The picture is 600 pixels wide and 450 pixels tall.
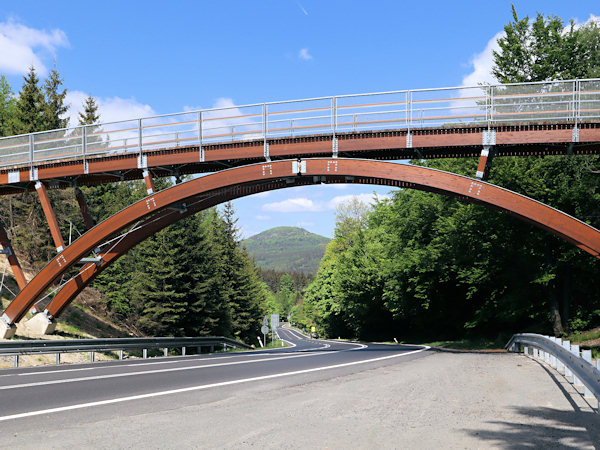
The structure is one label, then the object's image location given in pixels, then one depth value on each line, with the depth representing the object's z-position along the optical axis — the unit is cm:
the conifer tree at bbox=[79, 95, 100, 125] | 6625
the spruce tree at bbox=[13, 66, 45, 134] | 4956
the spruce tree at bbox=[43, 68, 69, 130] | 5578
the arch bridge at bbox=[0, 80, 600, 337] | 1716
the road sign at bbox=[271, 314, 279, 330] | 6575
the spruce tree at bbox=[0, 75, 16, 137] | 5159
